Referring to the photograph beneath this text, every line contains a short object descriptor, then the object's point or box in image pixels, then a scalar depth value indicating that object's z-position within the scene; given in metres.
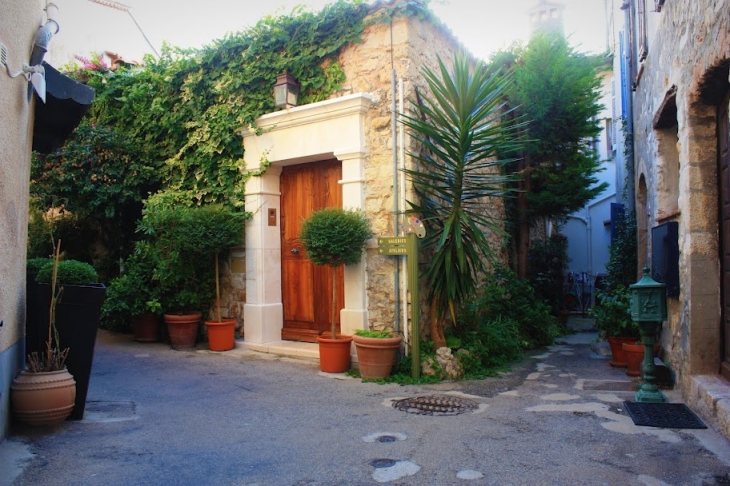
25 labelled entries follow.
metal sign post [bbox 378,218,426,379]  5.80
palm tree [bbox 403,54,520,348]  5.97
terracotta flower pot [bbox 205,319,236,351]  7.21
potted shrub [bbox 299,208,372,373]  5.98
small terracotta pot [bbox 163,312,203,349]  7.41
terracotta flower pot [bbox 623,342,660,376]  5.81
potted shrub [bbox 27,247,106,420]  4.18
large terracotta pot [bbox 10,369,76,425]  3.76
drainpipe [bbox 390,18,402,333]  6.16
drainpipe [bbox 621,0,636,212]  8.70
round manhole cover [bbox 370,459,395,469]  3.39
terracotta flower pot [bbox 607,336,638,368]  6.29
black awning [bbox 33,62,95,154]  4.55
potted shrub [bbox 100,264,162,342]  7.52
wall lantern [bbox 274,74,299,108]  6.82
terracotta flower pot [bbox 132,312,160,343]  7.91
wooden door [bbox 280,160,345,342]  7.05
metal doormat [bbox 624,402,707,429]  4.04
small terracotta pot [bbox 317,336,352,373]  6.05
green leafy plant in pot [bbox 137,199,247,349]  7.07
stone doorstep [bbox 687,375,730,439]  3.74
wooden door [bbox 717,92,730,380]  4.35
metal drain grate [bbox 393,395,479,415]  4.65
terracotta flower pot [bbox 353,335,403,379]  5.76
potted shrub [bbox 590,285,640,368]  6.28
